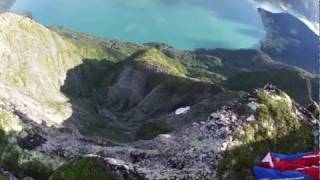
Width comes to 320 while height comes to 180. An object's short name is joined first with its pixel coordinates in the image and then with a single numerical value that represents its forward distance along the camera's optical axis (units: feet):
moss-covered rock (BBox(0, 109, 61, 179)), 145.42
